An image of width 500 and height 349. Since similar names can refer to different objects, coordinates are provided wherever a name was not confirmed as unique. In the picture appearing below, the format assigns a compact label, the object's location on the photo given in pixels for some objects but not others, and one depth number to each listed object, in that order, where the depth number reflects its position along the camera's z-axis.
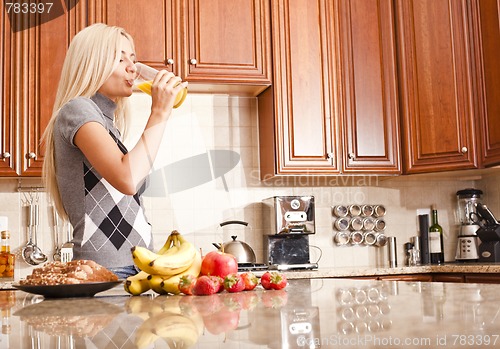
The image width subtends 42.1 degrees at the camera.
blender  3.67
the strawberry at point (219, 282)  1.25
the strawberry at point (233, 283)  1.26
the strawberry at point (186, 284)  1.22
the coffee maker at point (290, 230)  3.47
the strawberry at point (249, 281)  1.31
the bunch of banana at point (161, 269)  1.25
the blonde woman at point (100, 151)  1.56
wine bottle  3.75
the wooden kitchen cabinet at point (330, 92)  3.50
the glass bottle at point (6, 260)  3.26
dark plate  1.21
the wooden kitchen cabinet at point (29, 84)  3.16
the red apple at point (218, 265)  1.32
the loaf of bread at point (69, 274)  1.22
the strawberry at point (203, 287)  1.22
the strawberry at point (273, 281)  1.31
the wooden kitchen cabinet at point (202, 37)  3.35
